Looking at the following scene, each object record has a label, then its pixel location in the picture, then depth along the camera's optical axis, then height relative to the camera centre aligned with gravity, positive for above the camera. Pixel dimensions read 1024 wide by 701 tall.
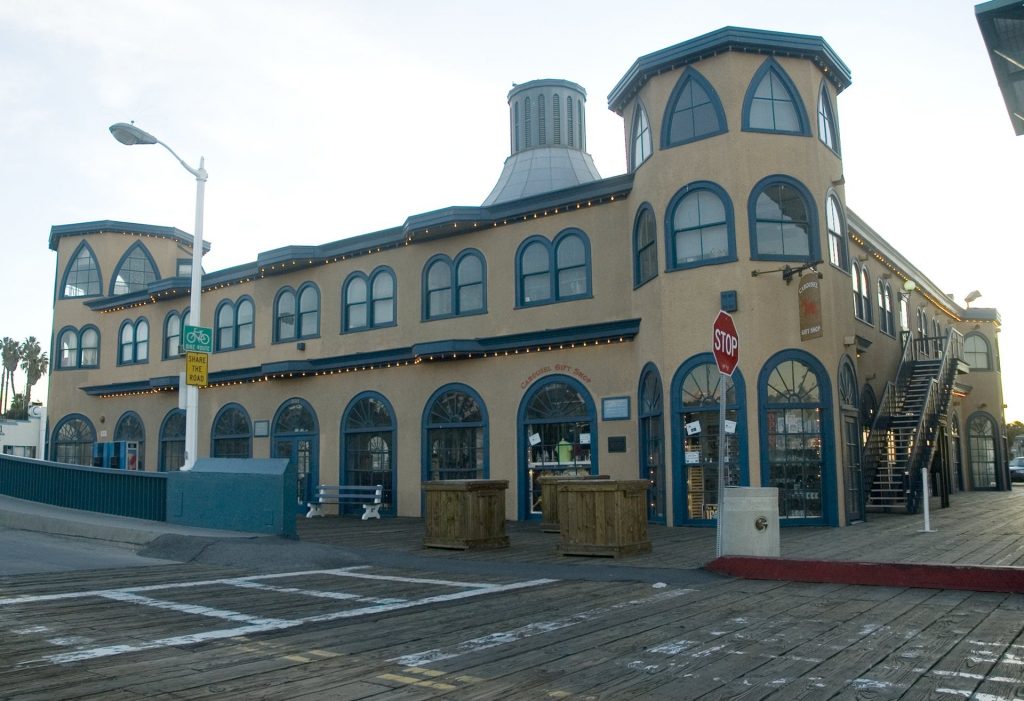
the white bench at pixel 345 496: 22.78 -1.25
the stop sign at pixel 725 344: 10.68 +1.27
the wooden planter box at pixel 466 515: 14.16 -1.12
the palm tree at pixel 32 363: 95.44 +10.39
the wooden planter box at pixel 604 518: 12.83 -1.10
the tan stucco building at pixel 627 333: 17.67 +2.98
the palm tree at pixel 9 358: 96.62 +11.11
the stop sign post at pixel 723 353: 10.69 +1.15
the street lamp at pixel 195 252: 15.80 +3.97
